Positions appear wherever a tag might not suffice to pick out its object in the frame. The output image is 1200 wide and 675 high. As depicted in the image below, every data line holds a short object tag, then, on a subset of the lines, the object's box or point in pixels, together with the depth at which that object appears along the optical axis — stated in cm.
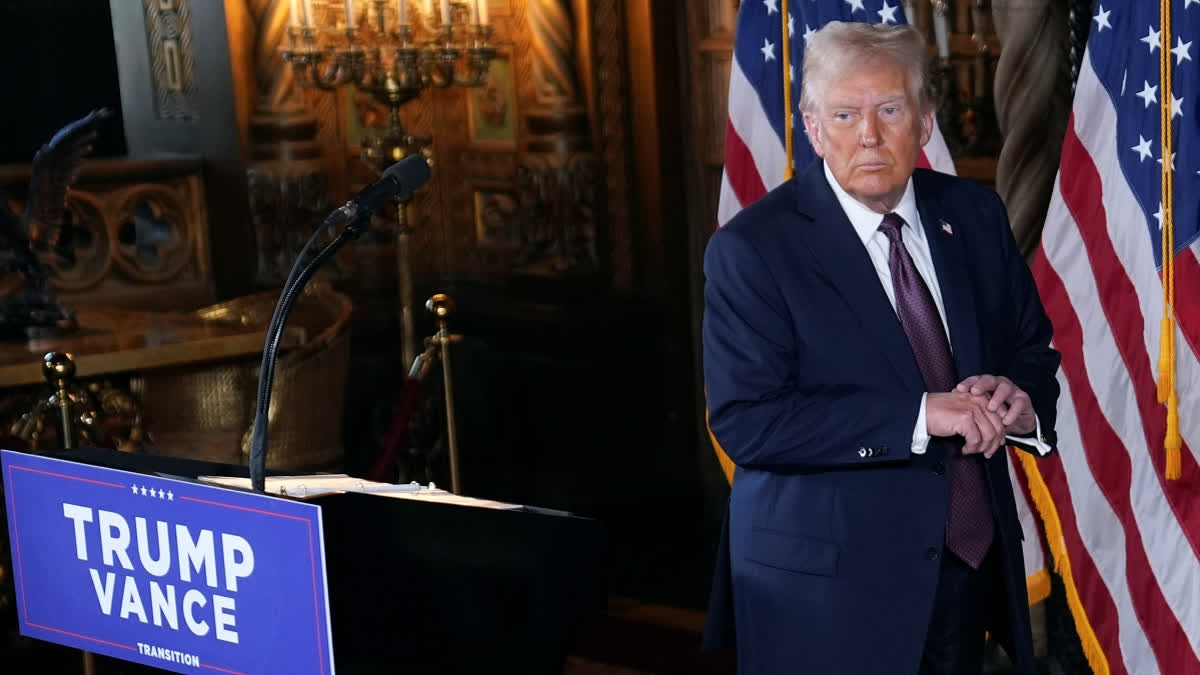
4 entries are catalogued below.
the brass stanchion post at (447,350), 506
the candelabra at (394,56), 659
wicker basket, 573
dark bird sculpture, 595
